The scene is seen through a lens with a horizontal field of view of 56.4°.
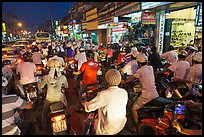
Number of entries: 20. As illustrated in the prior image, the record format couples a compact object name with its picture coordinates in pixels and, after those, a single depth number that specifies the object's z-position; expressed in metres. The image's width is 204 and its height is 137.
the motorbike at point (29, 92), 6.13
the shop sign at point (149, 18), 11.12
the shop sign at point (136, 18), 15.53
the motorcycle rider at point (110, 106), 3.17
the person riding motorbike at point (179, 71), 5.70
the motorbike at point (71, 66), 10.21
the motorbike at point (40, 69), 8.19
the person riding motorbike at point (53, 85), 4.57
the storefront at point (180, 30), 12.53
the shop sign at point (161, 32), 11.51
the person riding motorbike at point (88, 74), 6.16
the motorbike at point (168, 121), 3.38
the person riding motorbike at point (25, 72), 6.25
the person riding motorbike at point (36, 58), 9.40
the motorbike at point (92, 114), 3.52
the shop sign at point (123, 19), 19.78
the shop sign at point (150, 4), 9.01
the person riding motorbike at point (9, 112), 3.09
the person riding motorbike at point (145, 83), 4.53
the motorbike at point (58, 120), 3.90
